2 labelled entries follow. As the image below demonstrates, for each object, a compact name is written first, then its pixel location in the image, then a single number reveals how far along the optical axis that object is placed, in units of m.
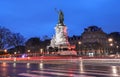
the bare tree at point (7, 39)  36.79
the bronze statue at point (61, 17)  25.52
